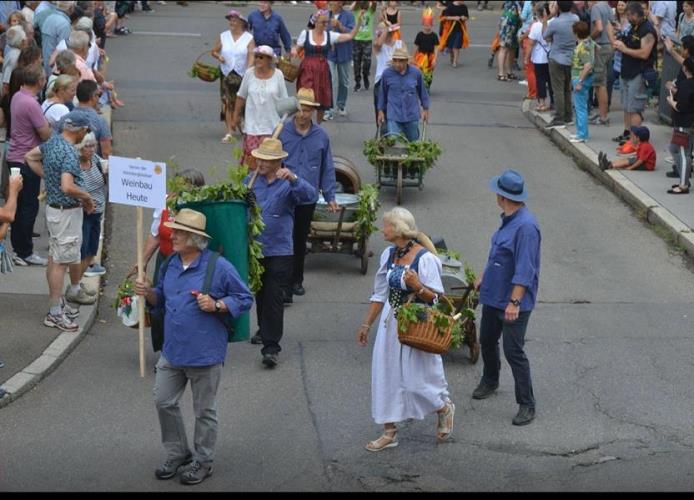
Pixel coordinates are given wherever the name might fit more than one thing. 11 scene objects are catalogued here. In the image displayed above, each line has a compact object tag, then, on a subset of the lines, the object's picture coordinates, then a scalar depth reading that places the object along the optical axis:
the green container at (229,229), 9.05
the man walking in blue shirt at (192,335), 8.12
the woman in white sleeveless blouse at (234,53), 18.12
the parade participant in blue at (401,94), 15.97
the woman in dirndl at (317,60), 18.55
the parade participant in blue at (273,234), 10.55
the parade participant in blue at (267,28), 19.42
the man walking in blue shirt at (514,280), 9.22
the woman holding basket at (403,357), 8.87
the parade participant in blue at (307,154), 12.15
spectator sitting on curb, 17.20
